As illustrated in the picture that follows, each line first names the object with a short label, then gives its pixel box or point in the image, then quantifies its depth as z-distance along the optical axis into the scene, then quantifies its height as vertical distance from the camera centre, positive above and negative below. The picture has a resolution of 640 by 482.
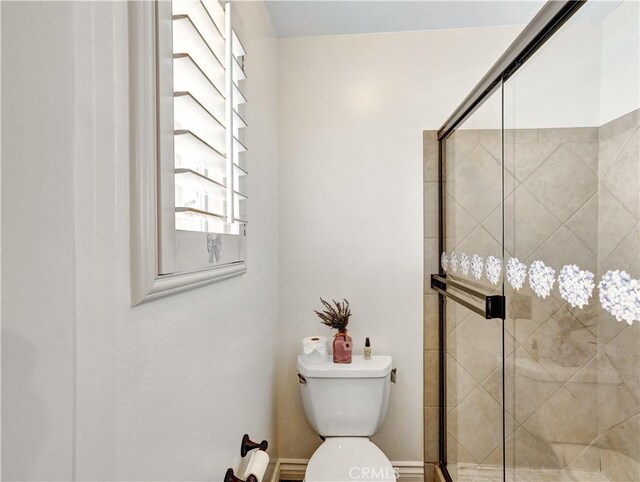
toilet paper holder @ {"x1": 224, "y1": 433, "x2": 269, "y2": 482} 1.24 -0.65
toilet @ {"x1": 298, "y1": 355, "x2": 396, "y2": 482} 1.79 -0.72
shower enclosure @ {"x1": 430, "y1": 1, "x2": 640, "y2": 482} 0.65 -0.03
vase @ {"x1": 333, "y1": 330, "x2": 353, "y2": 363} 1.86 -0.51
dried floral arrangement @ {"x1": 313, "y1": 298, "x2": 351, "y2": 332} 1.93 -0.37
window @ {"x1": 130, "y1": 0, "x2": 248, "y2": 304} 0.65 +0.19
